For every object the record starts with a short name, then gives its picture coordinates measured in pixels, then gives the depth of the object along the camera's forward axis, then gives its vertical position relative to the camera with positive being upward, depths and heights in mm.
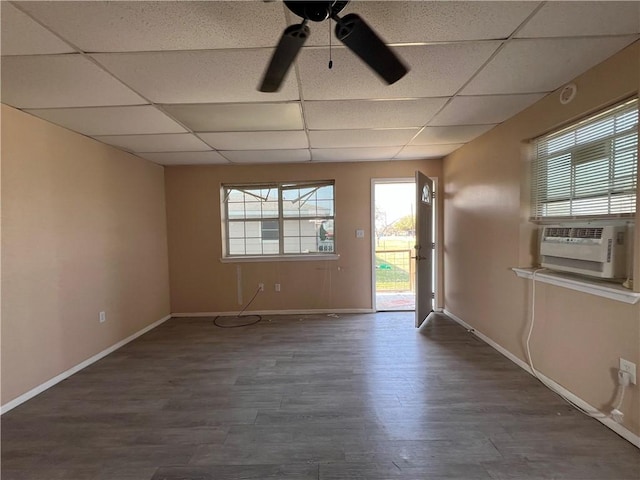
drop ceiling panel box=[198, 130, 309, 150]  2815 +955
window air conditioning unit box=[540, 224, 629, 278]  1716 -169
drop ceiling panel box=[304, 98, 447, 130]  2193 +972
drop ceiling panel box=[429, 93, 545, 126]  2176 +987
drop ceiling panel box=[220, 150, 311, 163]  3451 +952
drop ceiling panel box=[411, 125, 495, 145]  2812 +985
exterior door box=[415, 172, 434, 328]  3463 -269
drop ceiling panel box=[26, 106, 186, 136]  2201 +951
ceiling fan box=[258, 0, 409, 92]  1078 +752
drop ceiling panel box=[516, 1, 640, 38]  1293 +1004
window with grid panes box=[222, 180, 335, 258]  4262 +144
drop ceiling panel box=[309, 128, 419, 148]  2830 +967
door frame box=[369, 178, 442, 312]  4059 -26
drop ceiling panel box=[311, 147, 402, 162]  3453 +965
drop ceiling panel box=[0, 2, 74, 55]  1266 +977
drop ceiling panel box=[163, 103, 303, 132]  2197 +961
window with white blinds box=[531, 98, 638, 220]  1680 +394
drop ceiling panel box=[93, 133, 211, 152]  2816 +948
